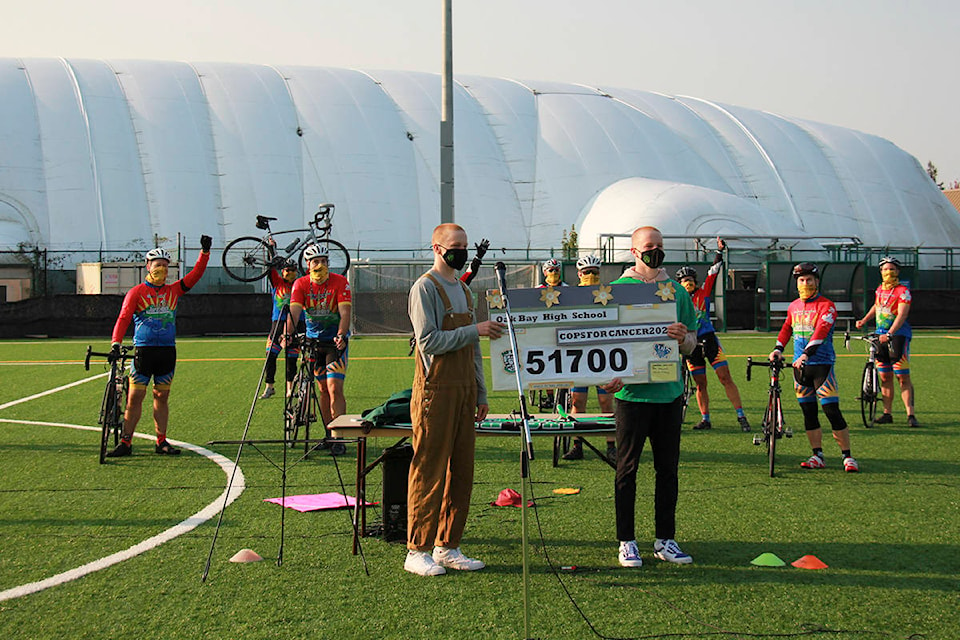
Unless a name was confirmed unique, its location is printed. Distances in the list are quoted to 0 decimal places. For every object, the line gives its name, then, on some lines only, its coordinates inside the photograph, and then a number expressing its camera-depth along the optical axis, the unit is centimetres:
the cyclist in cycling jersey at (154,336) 992
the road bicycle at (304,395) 1058
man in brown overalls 580
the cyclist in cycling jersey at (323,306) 1059
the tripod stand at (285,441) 581
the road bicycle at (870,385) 1224
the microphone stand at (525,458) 449
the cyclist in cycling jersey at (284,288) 1241
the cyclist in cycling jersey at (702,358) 1161
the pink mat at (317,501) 769
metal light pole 1980
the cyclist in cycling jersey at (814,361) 902
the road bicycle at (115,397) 985
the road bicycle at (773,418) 880
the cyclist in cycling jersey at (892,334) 1224
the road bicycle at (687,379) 1150
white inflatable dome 4334
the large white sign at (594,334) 605
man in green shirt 613
